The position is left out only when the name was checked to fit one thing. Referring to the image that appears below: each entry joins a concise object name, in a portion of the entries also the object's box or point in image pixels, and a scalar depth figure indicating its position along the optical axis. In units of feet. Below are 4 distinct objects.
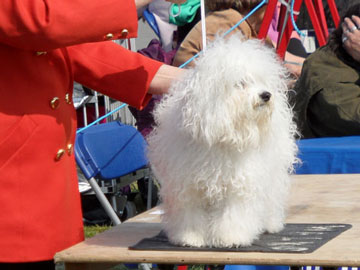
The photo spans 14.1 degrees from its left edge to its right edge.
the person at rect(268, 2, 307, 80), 15.16
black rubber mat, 7.66
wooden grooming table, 7.49
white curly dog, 7.54
